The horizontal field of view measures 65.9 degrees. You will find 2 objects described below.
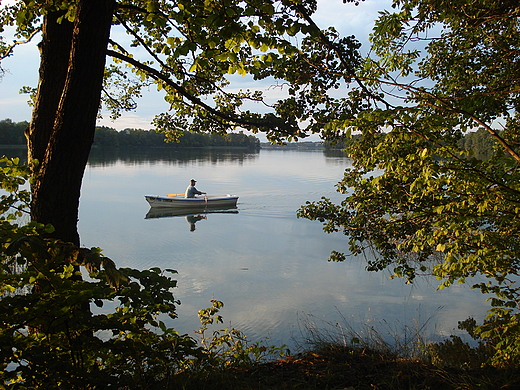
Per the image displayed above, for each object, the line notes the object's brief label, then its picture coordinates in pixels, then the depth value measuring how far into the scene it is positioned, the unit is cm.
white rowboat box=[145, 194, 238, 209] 2117
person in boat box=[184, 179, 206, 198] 2188
